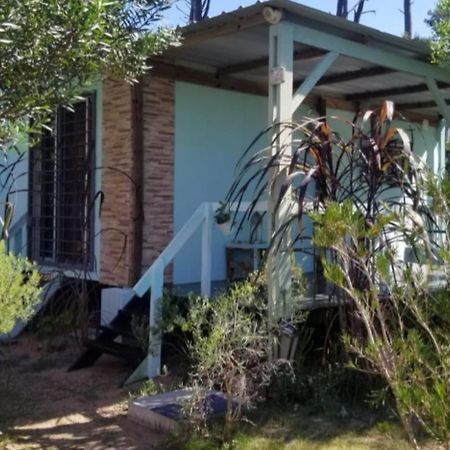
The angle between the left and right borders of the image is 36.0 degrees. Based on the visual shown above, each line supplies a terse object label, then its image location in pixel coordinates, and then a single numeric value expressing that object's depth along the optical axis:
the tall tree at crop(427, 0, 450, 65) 6.91
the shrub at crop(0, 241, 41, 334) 4.83
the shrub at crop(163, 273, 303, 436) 4.64
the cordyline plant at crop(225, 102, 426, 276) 5.37
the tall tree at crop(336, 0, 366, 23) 20.28
